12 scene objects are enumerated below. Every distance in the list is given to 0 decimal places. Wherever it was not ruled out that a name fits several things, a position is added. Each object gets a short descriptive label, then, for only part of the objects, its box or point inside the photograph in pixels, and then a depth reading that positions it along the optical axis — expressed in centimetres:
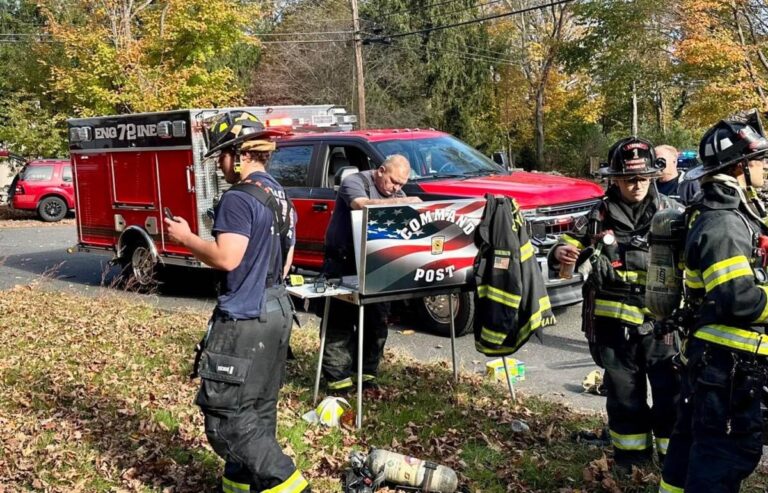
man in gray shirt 565
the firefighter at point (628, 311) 403
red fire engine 777
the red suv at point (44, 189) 2364
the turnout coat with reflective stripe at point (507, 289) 477
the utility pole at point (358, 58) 2503
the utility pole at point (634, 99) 2596
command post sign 518
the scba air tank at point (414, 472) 409
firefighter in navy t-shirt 340
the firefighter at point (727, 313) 288
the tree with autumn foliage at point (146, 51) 2039
